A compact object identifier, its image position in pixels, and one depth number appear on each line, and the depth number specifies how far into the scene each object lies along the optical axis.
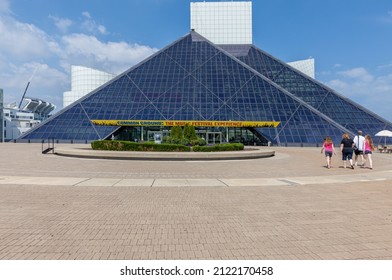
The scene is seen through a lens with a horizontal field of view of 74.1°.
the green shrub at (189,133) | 24.99
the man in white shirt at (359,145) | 15.25
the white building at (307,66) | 68.50
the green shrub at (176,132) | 25.04
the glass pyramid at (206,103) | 40.18
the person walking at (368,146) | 14.44
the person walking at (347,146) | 14.17
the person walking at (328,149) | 14.50
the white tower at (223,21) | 68.56
